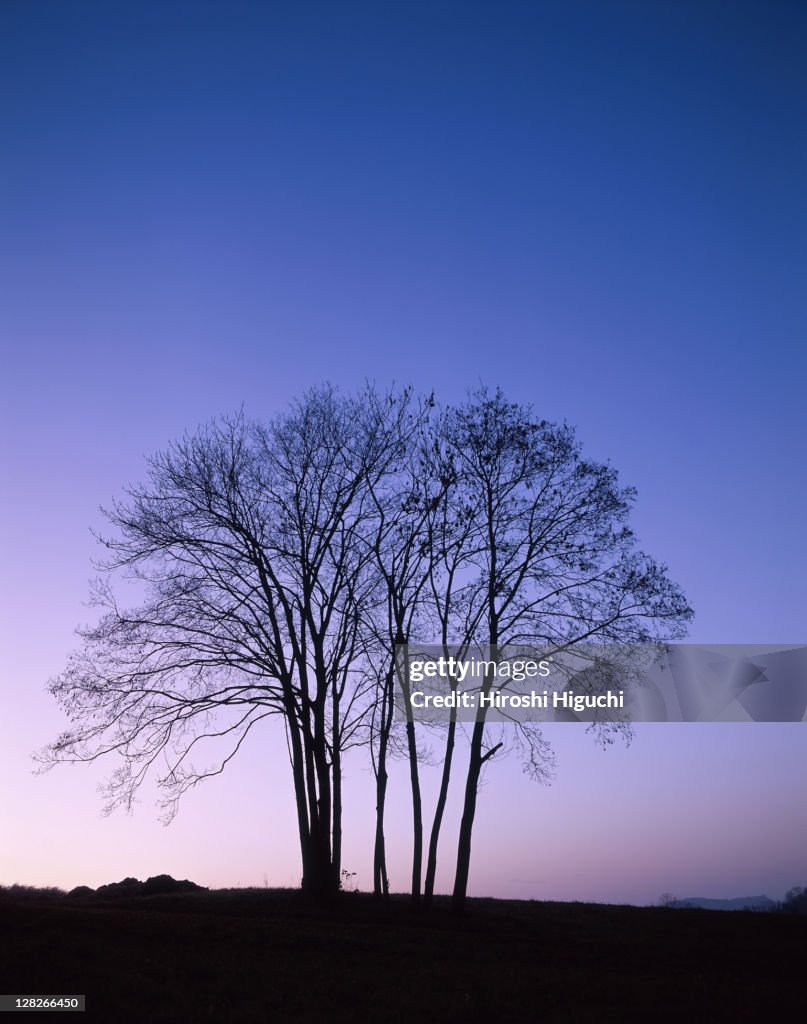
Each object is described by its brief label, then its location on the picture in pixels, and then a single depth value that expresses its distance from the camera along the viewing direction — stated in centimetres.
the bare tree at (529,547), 2656
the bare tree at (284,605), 2627
